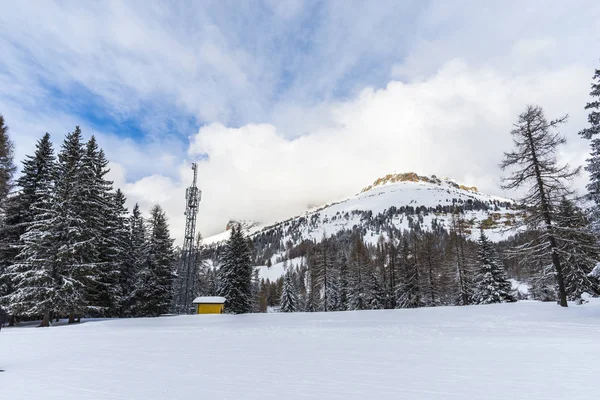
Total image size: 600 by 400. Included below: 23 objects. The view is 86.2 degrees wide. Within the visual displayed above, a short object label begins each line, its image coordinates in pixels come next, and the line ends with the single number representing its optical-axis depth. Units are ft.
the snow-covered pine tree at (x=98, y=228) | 80.74
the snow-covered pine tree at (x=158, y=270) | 106.01
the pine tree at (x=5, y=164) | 72.13
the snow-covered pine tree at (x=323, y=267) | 155.53
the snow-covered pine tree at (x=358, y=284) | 148.25
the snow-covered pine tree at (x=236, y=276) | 125.39
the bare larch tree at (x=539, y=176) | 66.33
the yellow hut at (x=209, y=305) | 104.63
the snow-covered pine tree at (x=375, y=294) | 145.07
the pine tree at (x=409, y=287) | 136.25
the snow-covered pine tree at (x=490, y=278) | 115.96
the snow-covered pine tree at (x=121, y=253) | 94.37
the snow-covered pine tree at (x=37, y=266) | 69.10
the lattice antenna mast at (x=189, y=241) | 141.49
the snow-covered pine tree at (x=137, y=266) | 104.73
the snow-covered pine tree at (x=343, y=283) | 161.99
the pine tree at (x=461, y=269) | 126.93
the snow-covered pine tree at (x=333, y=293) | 167.43
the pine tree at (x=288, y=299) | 177.99
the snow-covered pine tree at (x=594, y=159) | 51.98
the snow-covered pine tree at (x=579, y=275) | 90.52
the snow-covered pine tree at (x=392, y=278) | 143.64
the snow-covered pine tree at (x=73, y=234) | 72.95
